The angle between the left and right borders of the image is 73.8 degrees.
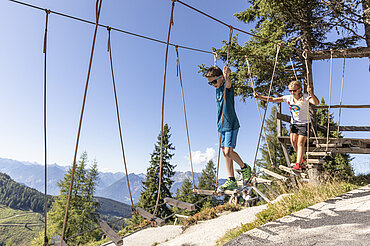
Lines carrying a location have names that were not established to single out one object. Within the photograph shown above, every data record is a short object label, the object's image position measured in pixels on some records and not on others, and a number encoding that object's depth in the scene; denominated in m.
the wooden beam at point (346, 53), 8.62
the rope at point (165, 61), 3.20
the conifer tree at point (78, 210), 22.25
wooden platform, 7.00
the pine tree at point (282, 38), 8.88
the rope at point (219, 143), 3.45
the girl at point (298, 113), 5.05
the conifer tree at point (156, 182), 23.28
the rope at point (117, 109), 3.54
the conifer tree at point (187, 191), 25.39
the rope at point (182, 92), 4.34
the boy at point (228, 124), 3.77
